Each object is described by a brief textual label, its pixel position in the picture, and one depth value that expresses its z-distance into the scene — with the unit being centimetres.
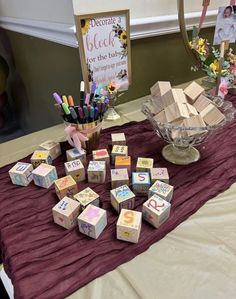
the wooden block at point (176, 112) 62
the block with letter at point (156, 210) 52
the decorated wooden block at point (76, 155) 69
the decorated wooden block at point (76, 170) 64
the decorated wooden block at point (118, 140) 74
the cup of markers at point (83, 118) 69
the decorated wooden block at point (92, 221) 49
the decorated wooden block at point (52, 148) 71
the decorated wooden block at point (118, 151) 69
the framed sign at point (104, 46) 83
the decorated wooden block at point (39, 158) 66
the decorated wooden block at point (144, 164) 64
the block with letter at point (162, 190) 56
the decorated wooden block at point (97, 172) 63
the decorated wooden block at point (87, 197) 54
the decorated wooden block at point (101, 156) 68
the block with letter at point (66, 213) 51
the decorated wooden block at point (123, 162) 66
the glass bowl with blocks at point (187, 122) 62
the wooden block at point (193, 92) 71
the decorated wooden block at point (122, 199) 54
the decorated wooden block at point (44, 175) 62
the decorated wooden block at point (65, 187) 58
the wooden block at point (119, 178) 60
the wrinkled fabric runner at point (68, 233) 45
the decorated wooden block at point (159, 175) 60
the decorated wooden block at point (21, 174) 63
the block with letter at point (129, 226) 49
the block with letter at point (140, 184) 59
